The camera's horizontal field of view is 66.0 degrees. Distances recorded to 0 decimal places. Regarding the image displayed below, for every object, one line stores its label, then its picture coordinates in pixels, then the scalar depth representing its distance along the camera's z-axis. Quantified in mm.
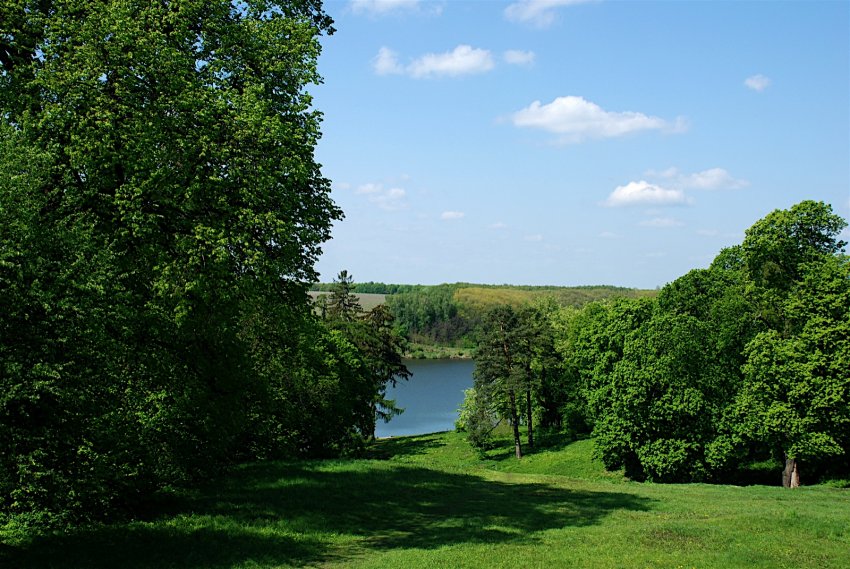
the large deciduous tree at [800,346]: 34906
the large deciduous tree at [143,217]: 12828
